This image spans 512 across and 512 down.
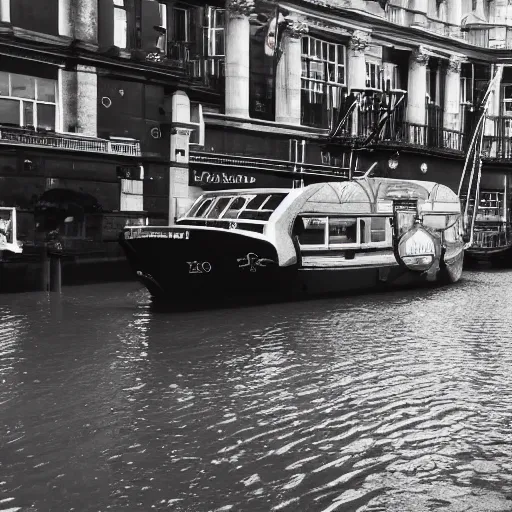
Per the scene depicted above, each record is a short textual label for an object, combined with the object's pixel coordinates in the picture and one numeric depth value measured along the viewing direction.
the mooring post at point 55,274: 21.14
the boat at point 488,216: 33.16
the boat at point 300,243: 17.67
